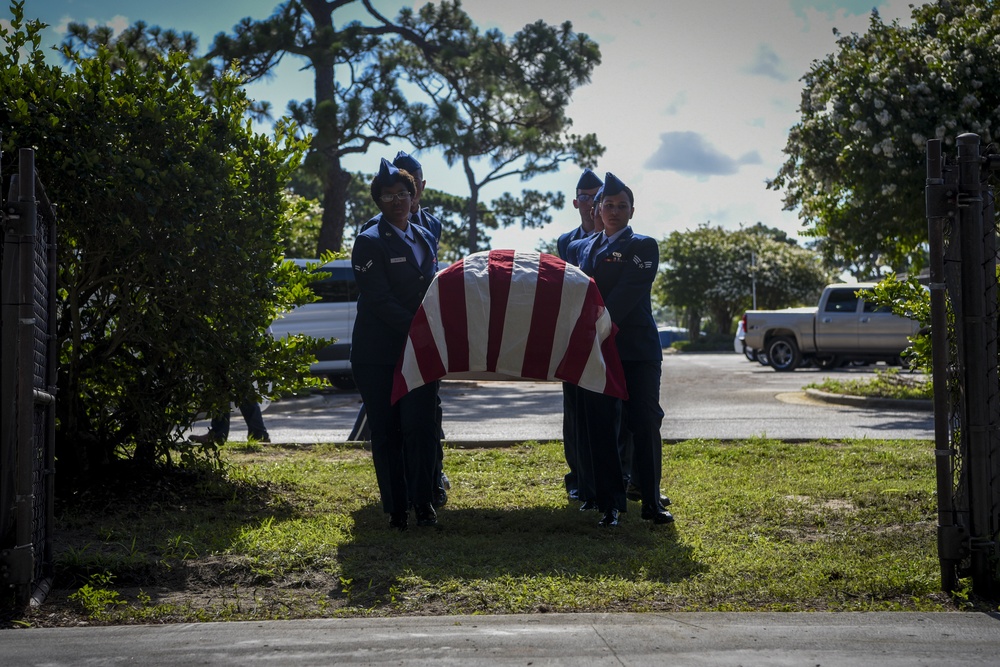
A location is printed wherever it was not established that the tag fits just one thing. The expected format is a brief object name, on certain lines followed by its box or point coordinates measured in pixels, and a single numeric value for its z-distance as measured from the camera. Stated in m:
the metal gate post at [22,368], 4.08
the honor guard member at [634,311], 6.07
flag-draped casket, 5.60
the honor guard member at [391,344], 5.82
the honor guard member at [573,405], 6.37
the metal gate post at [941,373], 4.25
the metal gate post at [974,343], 4.27
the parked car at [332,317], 20.02
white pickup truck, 24.23
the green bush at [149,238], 5.90
